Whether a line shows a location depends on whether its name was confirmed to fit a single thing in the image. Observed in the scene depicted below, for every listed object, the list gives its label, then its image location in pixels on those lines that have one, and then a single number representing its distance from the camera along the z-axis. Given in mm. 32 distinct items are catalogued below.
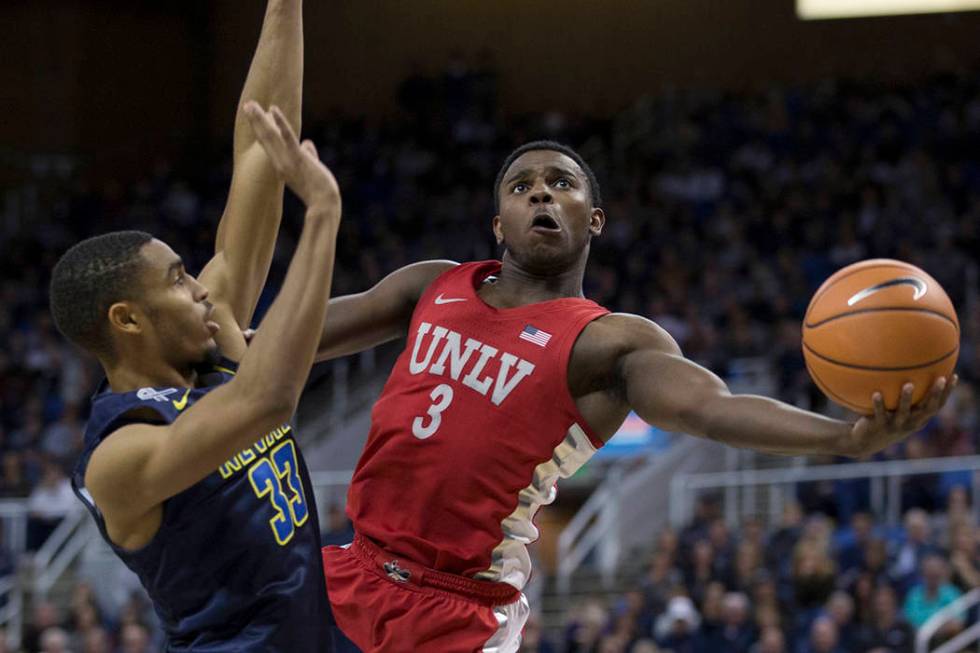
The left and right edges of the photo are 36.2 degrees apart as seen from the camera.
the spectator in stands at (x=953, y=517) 10320
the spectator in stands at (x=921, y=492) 11336
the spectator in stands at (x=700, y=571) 10897
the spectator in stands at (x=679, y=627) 10297
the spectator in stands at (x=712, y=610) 10328
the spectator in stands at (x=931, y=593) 9820
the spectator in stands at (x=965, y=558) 9844
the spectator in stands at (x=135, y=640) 10766
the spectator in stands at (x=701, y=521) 11812
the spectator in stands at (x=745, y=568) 10688
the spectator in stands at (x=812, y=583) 10148
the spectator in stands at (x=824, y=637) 9445
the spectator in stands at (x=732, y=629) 10125
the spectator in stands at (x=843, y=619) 9672
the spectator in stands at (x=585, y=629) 10711
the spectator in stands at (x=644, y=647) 9844
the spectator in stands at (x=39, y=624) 11508
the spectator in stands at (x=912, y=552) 10070
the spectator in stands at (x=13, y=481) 14133
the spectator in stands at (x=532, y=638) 10484
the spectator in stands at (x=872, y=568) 10109
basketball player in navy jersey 2939
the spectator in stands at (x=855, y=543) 10508
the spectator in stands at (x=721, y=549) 10961
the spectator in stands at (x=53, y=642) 10664
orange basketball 3404
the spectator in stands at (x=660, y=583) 10977
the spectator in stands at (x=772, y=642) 9617
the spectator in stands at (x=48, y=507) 13422
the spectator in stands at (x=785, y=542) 10867
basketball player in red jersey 4035
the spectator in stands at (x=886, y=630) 9469
